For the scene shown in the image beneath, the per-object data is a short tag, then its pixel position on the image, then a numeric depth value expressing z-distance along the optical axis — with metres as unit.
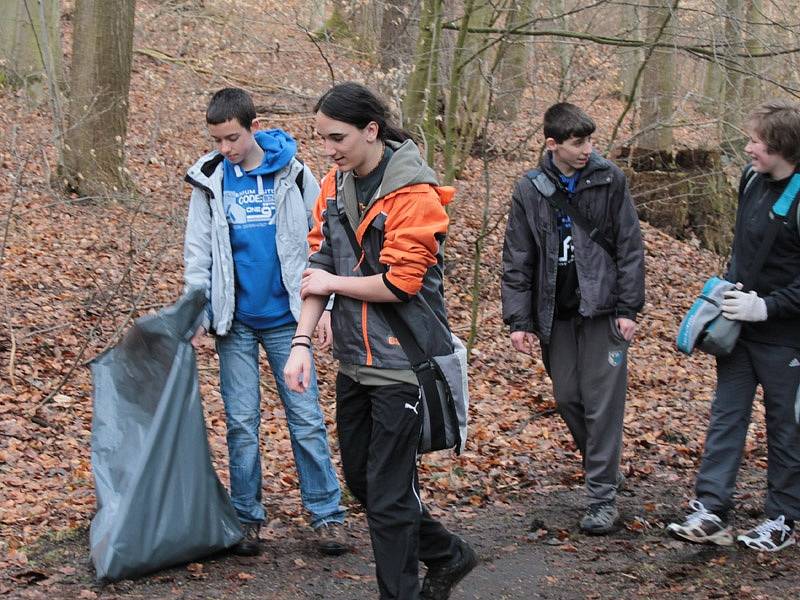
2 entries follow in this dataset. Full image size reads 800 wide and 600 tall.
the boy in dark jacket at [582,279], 4.77
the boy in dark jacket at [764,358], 4.32
